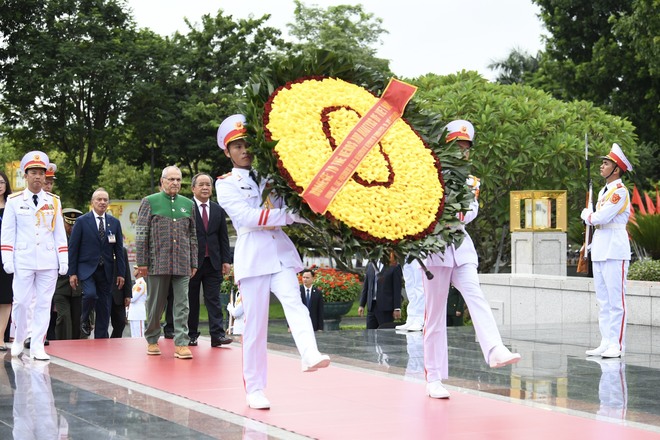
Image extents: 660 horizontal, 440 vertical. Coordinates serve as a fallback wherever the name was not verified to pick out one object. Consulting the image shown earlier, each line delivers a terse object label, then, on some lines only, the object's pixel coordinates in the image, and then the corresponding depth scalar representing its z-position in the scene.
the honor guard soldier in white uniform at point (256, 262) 7.14
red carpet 6.57
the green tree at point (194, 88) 35.38
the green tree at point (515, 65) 58.09
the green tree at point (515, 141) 24.03
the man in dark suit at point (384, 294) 15.13
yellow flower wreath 6.62
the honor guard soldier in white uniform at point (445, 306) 7.67
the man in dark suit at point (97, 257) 12.26
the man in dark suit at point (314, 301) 15.90
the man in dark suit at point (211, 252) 11.68
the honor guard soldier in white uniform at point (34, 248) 10.30
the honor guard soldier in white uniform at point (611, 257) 10.64
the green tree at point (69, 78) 33.12
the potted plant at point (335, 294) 21.03
